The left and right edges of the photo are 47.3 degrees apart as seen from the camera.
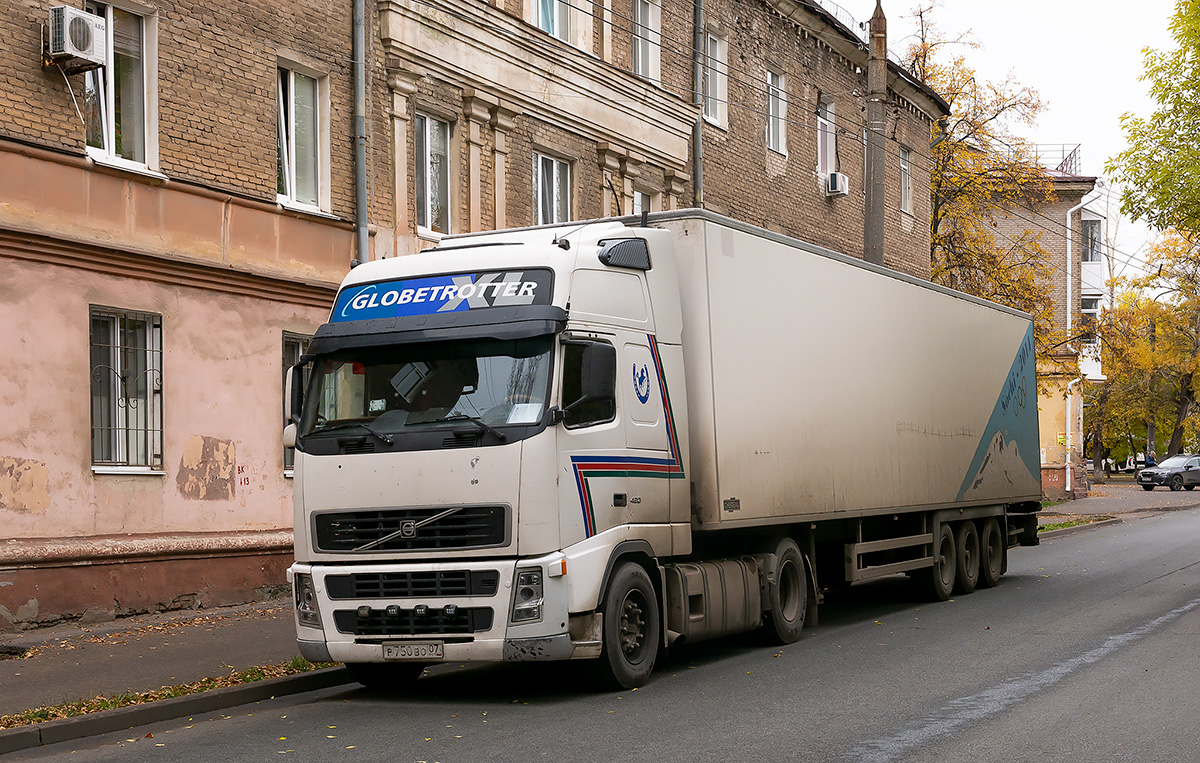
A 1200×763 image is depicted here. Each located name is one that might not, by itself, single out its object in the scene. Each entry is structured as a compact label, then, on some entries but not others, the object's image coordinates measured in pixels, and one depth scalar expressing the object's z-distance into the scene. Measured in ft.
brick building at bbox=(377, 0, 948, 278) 62.64
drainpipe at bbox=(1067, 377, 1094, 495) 141.38
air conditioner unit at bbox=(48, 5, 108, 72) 43.62
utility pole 64.03
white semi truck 30.63
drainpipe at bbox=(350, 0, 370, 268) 57.26
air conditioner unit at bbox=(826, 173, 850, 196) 101.30
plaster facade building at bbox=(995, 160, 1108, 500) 144.36
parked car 183.11
